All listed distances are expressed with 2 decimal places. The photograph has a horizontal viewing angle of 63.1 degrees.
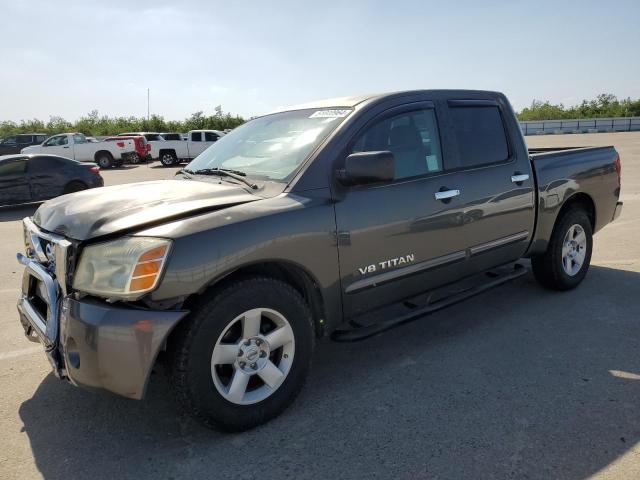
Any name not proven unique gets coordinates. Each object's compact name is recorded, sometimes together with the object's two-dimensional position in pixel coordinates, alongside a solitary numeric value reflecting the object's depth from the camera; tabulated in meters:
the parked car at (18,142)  29.69
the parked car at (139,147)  26.38
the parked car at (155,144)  27.45
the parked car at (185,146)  27.11
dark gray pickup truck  2.48
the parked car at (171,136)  28.14
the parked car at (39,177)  11.52
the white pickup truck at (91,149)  26.00
